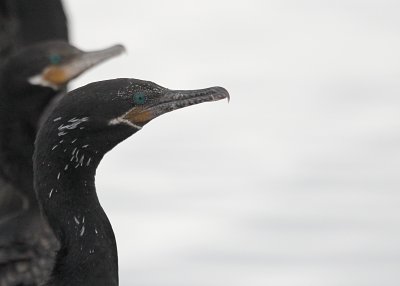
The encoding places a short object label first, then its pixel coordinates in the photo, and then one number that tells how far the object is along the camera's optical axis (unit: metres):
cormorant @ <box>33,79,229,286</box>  12.87
